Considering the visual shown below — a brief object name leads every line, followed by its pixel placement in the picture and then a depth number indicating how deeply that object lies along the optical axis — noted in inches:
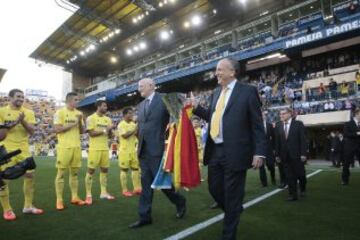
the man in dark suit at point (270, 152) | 337.4
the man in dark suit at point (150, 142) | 184.2
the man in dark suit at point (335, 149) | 614.8
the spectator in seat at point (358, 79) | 732.7
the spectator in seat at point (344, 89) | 737.8
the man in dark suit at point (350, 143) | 332.8
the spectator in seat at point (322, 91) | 778.2
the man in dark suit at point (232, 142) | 136.8
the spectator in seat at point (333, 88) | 759.7
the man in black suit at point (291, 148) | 263.3
